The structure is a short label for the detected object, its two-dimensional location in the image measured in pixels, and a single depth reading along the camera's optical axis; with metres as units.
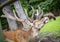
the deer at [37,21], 2.40
